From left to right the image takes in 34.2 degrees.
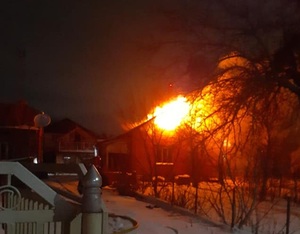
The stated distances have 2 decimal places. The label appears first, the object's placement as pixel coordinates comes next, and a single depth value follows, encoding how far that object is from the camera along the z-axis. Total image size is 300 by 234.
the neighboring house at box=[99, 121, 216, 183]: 22.42
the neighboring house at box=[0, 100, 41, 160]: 28.73
